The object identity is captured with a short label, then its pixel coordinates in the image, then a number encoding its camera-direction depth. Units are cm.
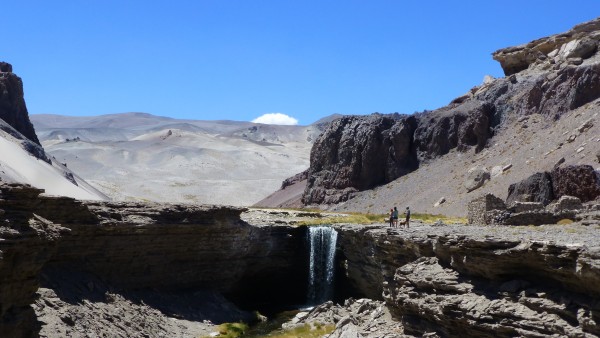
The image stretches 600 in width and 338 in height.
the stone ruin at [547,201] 2872
